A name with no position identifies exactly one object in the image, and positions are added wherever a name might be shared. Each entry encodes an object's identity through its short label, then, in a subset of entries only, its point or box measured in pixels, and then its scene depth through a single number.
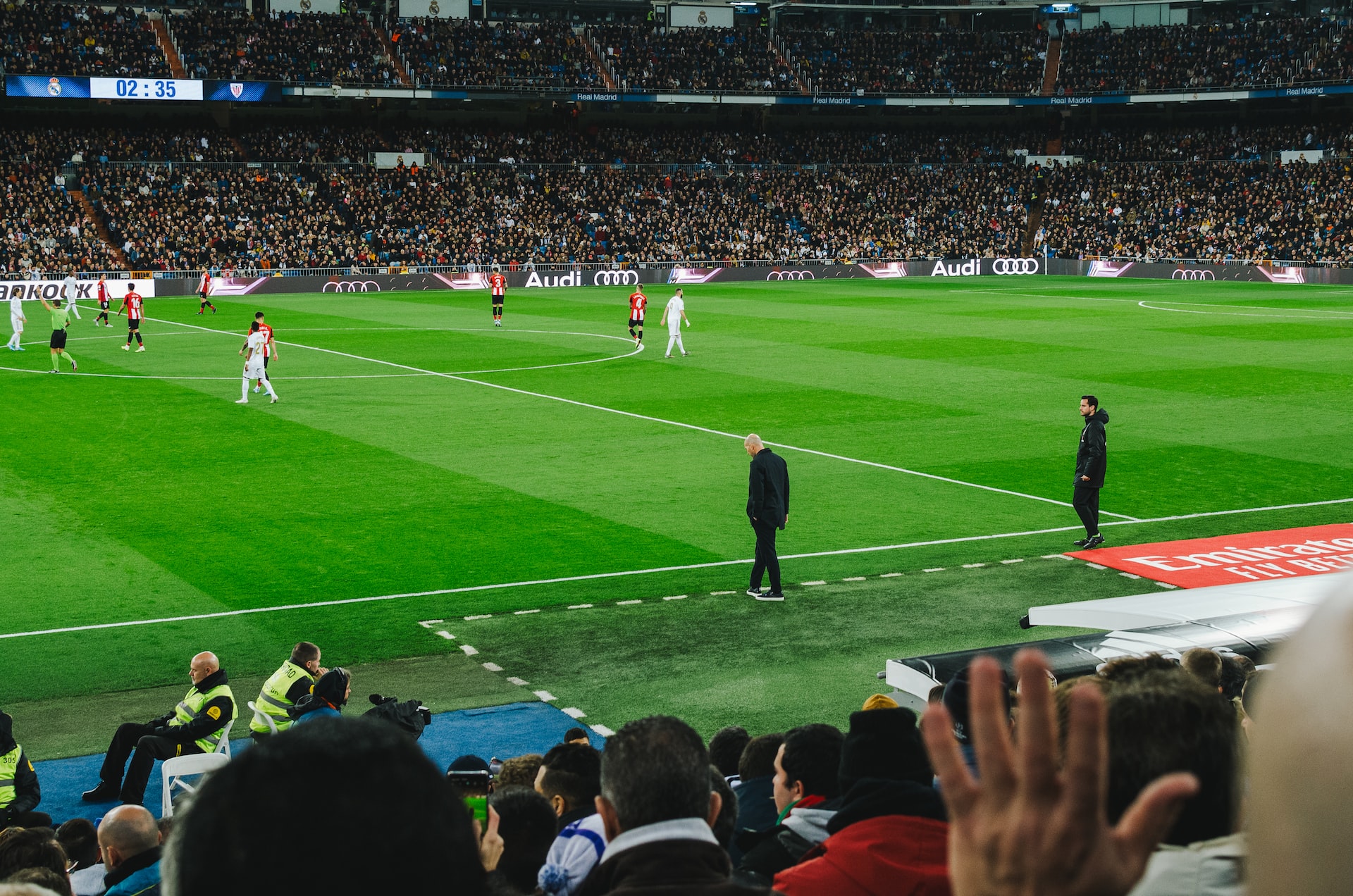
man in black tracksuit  18.27
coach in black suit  16.05
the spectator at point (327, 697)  10.88
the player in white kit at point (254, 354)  29.03
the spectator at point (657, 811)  3.99
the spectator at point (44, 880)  5.82
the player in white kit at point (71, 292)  45.12
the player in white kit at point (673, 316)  37.44
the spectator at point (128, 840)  6.62
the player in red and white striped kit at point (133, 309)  38.53
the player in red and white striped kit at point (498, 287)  45.53
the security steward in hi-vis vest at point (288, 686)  11.16
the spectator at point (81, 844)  8.00
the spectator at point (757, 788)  6.91
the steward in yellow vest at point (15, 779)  9.98
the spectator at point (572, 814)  5.54
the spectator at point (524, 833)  6.09
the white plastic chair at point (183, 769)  9.98
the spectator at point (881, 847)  4.52
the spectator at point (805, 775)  6.00
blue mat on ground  10.86
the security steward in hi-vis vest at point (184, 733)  10.85
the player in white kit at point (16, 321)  40.07
